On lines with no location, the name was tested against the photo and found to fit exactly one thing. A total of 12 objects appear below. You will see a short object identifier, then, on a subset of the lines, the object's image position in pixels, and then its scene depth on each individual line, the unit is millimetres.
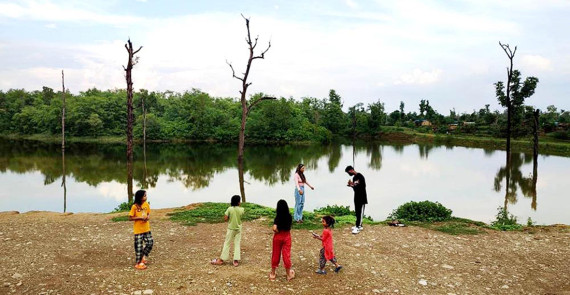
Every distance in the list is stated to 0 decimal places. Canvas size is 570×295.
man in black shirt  9094
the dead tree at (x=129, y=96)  16016
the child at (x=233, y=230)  6930
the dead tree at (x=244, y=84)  19125
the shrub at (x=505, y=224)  10109
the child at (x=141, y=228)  6605
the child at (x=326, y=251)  6781
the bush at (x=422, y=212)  11094
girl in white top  9680
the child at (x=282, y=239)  6199
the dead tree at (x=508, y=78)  24622
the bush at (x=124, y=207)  13098
